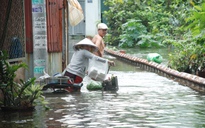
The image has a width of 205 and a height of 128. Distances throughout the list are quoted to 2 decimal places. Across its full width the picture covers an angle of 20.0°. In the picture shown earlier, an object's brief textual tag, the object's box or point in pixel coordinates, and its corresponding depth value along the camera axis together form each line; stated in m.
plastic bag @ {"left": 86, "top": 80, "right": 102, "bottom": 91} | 15.56
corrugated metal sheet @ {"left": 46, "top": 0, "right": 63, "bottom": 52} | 15.79
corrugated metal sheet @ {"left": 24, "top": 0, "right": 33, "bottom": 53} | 15.20
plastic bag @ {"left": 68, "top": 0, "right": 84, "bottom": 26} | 18.52
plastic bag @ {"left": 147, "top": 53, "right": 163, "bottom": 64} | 22.99
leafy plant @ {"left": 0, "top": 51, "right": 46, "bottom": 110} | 11.32
